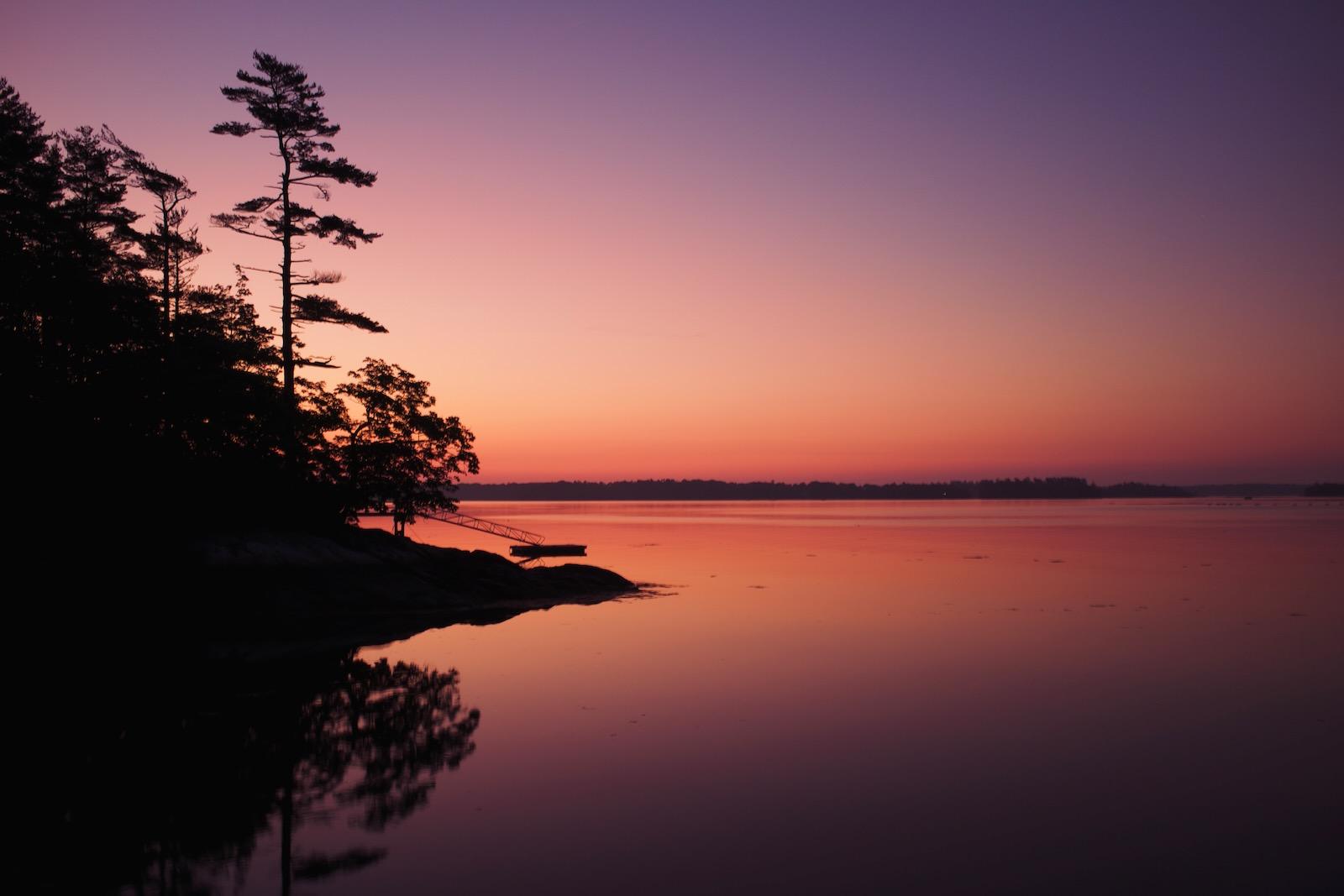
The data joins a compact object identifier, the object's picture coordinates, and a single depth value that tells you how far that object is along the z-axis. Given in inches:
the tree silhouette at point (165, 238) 1696.6
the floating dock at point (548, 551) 2817.4
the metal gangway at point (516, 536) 2578.2
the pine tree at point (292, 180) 1485.0
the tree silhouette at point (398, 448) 1795.0
